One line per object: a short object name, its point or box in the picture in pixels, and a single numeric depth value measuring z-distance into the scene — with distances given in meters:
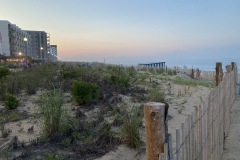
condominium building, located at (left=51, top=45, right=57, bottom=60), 126.79
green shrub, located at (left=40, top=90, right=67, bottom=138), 3.87
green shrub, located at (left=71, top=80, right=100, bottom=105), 5.63
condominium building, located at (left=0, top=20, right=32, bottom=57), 57.26
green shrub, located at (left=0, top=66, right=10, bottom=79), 7.65
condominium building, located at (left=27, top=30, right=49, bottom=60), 92.33
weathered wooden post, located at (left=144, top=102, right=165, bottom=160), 1.64
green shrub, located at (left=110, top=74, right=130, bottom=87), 8.14
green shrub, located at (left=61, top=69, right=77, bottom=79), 9.08
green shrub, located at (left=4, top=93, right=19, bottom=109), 5.51
